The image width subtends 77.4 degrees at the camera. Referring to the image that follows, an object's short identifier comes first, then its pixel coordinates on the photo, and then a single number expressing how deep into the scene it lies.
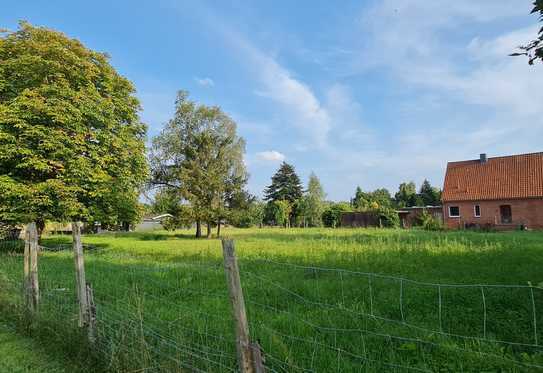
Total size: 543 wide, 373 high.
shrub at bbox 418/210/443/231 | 27.37
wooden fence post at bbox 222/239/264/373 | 2.31
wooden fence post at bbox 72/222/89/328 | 3.99
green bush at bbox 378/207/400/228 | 33.47
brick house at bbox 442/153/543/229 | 27.12
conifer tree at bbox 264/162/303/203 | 60.19
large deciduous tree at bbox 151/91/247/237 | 26.38
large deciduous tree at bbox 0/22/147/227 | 13.30
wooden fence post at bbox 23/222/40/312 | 5.07
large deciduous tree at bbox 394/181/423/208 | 63.44
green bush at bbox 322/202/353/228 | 43.72
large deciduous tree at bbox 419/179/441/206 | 61.53
